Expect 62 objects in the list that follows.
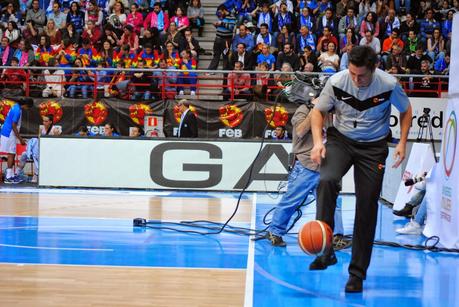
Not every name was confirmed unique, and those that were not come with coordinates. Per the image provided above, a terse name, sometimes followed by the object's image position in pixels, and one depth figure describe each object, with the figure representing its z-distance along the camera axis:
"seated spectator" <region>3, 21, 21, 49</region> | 22.90
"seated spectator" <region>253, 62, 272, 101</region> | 19.75
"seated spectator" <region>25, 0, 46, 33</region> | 24.28
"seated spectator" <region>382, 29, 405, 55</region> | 21.28
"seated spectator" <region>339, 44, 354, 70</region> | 20.28
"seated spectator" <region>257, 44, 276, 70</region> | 20.84
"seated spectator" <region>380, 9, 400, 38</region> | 22.39
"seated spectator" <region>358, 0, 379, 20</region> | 22.73
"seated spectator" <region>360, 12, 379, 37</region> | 21.94
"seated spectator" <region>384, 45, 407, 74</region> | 20.39
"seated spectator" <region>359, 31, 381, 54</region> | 21.23
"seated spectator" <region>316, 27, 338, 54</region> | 21.16
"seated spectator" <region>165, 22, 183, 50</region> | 22.06
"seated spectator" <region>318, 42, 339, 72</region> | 20.22
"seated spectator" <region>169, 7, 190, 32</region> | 22.83
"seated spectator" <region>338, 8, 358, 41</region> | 22.19
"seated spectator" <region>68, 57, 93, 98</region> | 20.41
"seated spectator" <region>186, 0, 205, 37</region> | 23.98
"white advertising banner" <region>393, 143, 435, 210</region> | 11.72
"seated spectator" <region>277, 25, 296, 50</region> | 21.81
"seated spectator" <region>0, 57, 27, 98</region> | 19.79
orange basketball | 6.48
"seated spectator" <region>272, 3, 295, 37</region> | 22.64
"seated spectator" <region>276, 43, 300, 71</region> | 20.55
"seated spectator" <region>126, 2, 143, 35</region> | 23.26
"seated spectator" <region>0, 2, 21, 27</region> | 24.33
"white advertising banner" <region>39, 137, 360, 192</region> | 17.30
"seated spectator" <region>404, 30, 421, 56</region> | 21.41
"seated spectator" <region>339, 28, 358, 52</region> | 21.34
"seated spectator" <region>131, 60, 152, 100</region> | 20.02
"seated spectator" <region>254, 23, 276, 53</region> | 21.97
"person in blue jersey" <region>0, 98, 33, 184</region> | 18.08
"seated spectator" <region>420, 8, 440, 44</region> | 22.08
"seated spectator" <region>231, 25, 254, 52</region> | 21.81
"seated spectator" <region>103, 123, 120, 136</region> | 18.62
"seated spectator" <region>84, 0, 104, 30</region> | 23.61
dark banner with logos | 19.08
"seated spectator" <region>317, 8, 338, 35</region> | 22.11
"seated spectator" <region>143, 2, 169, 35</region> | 23.22
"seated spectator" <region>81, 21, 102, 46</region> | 22.45
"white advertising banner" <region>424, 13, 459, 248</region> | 9.29
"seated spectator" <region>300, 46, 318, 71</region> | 20.55
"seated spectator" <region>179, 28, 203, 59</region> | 22.11
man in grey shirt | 6.79
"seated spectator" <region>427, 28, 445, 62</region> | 21.30
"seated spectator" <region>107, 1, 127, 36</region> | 23.11
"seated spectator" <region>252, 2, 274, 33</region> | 22.88
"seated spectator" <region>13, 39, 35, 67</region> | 22.05
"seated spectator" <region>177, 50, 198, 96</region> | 20.65
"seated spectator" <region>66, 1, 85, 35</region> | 23.73
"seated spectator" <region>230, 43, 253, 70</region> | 20.94
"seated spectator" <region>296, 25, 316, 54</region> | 21.73
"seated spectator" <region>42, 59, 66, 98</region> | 20.16
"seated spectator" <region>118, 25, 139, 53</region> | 22.28
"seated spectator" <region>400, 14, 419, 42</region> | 22.09
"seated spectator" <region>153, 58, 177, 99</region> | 19.79
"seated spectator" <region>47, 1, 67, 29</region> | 23.84
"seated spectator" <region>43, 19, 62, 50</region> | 22.95
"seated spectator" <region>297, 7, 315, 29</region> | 22.52
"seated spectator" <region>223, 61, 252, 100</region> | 19.86
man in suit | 17.84
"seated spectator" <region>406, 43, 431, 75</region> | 20.39
